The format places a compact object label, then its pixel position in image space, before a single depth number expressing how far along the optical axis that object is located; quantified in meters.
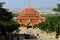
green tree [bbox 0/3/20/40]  32.51
